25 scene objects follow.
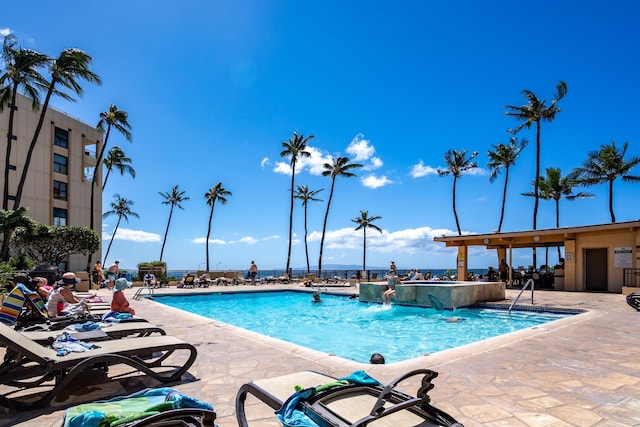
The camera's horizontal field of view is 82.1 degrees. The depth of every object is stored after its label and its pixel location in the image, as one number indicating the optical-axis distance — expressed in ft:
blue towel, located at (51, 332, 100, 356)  11.35
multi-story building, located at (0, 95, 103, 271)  86.12
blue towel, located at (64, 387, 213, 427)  6.23
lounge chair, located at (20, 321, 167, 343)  13.24
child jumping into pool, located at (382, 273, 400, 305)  44.46
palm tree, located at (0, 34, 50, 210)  62.39
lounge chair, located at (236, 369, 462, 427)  6.59
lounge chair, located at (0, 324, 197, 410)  10.12
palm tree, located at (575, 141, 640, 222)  89.66
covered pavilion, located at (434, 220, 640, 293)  48.98
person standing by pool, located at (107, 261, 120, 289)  58.90
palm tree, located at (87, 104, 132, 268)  95.25
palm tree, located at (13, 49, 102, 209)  66.39
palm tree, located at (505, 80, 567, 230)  86.33
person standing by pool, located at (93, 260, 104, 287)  60.33
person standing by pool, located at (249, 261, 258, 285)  78.17
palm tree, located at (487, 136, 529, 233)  102.27
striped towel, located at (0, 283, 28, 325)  15.67
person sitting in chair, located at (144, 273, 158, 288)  65.04
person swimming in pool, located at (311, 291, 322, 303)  51.55
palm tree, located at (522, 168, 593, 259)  108.27
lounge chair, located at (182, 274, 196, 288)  70.72
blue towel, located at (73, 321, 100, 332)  14.90
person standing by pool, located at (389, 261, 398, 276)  54.07
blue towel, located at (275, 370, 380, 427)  6.98
